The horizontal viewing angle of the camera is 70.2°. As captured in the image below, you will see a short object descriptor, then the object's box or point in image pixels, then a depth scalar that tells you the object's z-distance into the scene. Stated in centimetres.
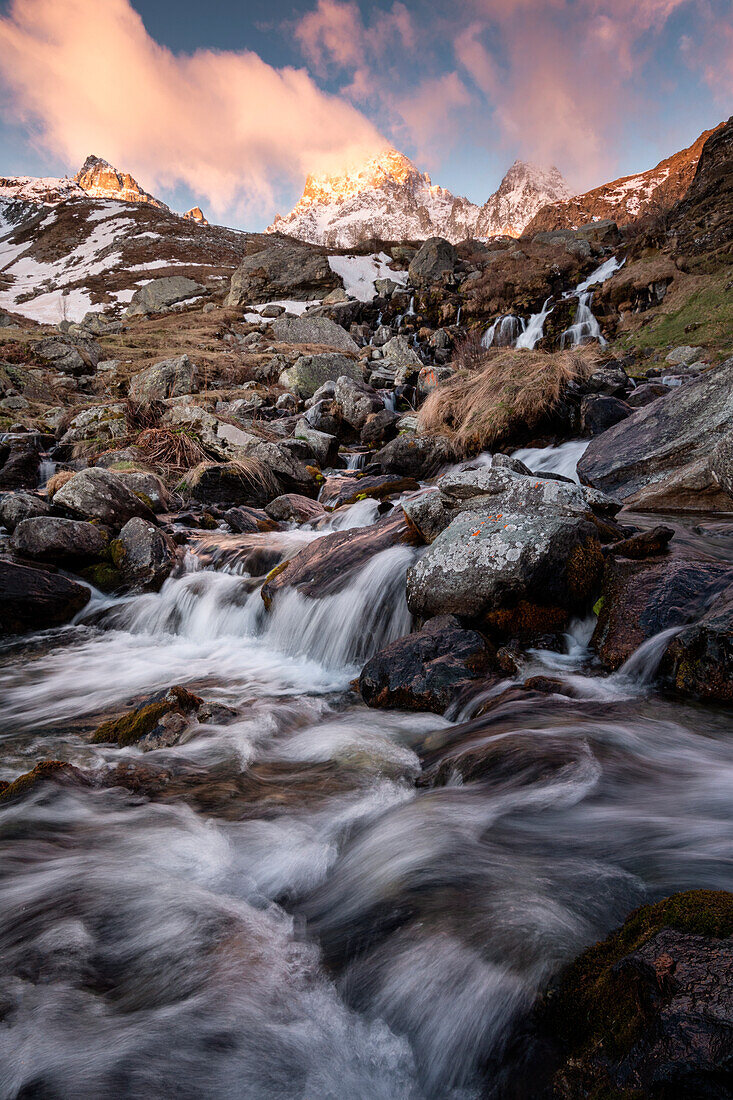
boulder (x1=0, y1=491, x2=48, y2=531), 741
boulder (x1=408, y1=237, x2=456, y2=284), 3081
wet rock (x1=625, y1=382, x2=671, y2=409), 886
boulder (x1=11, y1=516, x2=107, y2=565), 638
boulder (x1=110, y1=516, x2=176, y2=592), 675
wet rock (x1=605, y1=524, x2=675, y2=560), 397
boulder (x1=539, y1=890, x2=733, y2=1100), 90
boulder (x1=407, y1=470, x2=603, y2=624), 383
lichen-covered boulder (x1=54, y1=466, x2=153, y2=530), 747
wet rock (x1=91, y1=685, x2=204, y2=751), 329
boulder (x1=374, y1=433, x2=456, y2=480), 952
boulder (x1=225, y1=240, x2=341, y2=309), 3450
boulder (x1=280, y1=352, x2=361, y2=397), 1625
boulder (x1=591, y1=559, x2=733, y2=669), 335
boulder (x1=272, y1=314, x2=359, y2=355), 2453
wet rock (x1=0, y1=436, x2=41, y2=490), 1010
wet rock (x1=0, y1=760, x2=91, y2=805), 253
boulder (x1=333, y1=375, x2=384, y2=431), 1304
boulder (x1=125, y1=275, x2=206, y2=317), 3506
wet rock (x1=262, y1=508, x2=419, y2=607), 536
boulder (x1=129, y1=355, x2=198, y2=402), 1482
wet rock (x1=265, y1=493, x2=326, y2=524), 893
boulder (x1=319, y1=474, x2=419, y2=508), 873
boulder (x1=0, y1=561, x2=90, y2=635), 575
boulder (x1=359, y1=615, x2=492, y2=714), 343
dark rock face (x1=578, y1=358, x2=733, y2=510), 608
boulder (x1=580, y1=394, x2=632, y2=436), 823
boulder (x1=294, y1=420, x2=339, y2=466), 1177
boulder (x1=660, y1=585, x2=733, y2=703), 280
